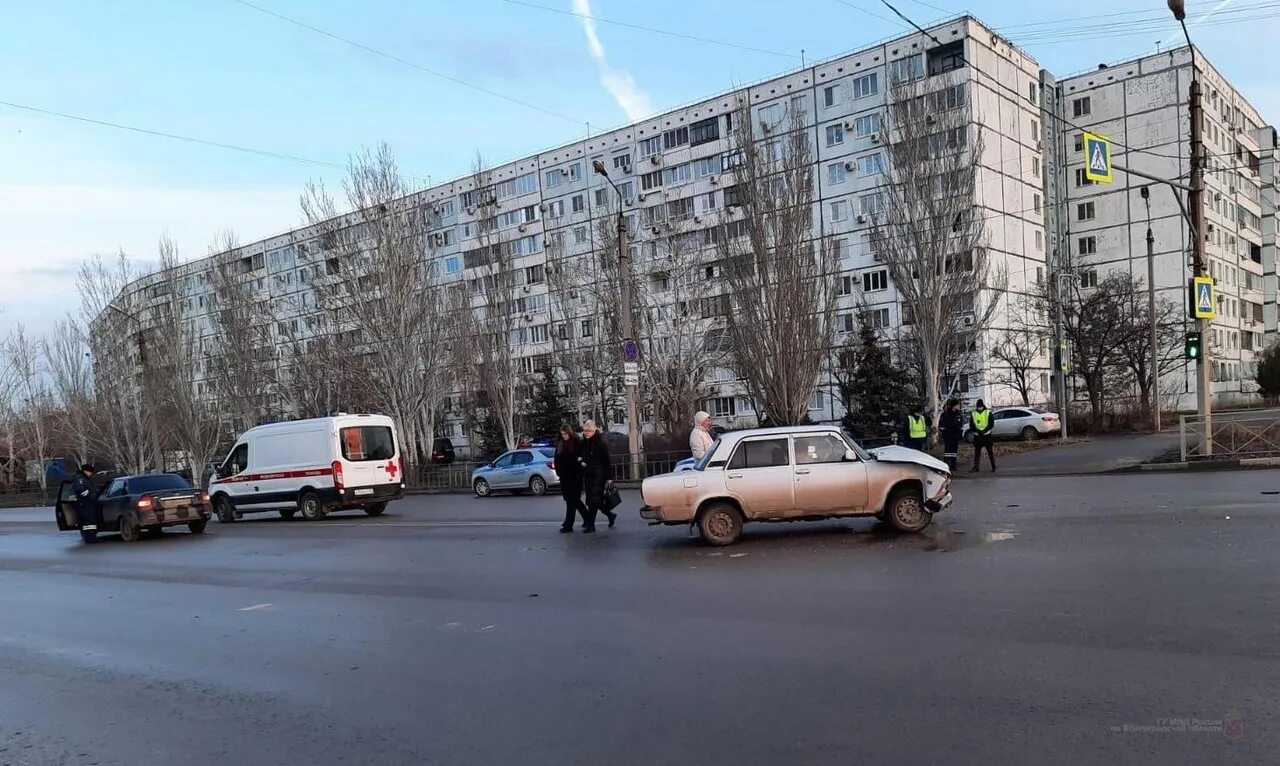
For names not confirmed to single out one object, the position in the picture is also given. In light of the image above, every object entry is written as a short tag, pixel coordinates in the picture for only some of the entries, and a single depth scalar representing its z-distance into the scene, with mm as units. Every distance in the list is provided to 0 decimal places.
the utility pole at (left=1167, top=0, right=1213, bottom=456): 19302
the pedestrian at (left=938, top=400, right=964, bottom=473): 20084
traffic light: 19812
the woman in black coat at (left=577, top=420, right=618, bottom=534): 14727
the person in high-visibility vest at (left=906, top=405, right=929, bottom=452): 20531
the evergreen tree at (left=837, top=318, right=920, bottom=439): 32094
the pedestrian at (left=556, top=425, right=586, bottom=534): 14695
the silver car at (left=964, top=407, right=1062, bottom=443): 34125
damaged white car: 11477
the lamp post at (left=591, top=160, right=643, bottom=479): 24984
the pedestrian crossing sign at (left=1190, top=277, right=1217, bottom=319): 19109
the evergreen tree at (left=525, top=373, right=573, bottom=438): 46125
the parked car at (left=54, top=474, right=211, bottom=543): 19422
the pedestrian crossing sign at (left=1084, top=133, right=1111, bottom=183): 16594
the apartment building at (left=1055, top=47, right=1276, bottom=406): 62312
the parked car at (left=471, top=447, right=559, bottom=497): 26205
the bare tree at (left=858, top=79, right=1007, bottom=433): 30594
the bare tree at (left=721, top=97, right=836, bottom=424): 26656
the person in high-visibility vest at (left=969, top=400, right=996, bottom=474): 21703
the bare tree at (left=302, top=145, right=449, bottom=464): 39062
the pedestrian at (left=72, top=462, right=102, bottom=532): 20203
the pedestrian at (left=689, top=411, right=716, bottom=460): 14069
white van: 21219
